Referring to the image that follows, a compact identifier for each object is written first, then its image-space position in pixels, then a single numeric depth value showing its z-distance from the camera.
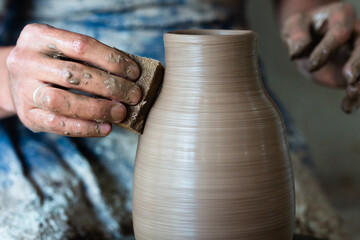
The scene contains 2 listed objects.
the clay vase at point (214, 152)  0.84
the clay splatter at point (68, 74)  0.88
